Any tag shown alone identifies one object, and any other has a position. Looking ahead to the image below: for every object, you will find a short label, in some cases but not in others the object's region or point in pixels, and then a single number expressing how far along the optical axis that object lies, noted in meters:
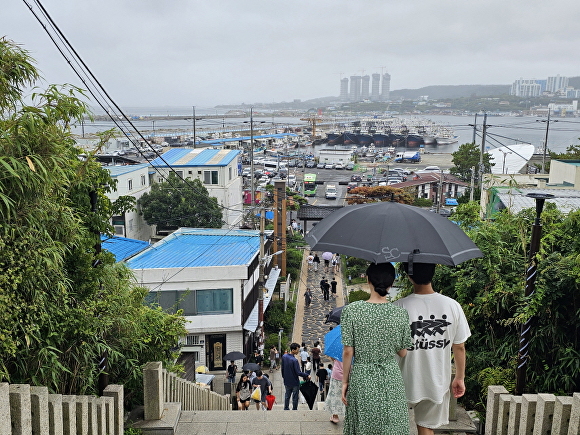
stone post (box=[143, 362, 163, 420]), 5.53
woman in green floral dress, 3.48
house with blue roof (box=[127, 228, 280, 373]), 17.25
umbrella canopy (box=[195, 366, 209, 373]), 15.39
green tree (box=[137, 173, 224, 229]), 29.83
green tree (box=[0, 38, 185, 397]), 3.79
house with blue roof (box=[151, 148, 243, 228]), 33.88
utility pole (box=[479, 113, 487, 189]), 28.40
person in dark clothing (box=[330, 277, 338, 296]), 26.64
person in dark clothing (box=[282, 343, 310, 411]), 8.03
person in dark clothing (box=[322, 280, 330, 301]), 25.65
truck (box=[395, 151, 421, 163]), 96.94
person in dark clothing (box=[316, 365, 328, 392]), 10.37
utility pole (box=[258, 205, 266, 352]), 17.99
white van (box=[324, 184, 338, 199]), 56.97
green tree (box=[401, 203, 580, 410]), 5.50
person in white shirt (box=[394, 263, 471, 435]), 3.80
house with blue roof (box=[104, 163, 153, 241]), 29.31
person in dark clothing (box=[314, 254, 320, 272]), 31.89
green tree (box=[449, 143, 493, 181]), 49.69
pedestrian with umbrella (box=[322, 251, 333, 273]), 30.91
